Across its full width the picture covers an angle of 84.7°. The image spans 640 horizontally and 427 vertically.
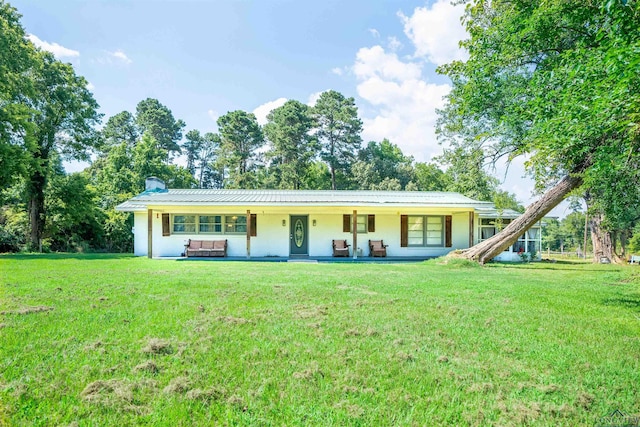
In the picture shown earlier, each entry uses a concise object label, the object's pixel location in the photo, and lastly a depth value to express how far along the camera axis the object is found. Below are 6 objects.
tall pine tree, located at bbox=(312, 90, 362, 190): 31.06
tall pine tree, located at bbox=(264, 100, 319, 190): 30.09
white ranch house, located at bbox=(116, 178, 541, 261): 13.72
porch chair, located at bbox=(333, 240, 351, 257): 13.91
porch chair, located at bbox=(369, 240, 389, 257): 14.10
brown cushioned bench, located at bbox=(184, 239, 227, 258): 13.47
